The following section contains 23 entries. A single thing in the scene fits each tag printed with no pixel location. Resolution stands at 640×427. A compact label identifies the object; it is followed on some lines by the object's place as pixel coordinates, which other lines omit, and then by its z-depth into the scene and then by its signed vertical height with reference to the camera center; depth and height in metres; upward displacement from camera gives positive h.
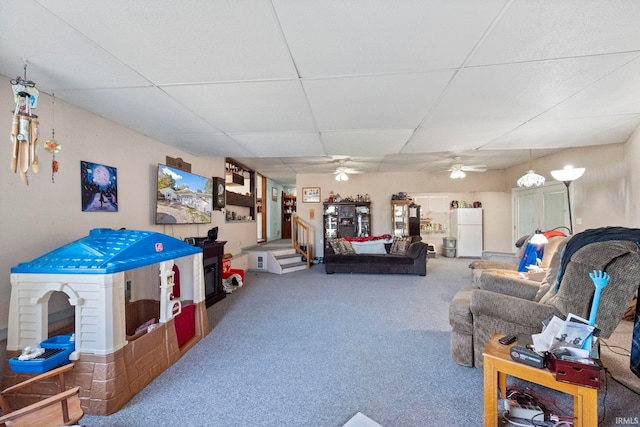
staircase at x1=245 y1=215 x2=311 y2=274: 6.17 -0.97
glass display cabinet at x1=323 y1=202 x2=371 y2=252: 7.50 -0.11
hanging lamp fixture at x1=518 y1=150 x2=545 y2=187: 4.54 +0.56
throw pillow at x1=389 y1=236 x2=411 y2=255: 6.09 -0.70
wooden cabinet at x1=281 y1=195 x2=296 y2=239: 10.80 +0.19
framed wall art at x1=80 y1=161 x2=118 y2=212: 2.52 +0.30
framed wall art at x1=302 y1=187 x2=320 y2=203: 7.80 +0.61
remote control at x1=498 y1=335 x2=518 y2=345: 1.70 -0.80
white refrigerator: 7.86 -0.54
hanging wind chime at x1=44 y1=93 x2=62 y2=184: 2.07 +0.56
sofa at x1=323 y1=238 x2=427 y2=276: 5.76 -0.97
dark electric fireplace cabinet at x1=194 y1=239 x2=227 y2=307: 3.84 -0.77
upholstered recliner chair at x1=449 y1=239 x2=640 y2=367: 1.60 -0.64
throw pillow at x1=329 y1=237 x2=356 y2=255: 6.13 -0.71
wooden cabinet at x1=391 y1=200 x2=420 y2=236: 7.51 -0.13
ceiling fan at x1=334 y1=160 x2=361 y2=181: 6.17 +0.98
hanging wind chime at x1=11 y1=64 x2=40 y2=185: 1.75 +0.58
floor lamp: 3.85 +0.55
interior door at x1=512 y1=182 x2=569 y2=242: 5.39 +0.09
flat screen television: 3.44 +0.28
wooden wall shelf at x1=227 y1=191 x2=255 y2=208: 5.80 +0.38
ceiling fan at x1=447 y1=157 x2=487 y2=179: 5.82 +0.97
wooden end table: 1.31 -0.87
